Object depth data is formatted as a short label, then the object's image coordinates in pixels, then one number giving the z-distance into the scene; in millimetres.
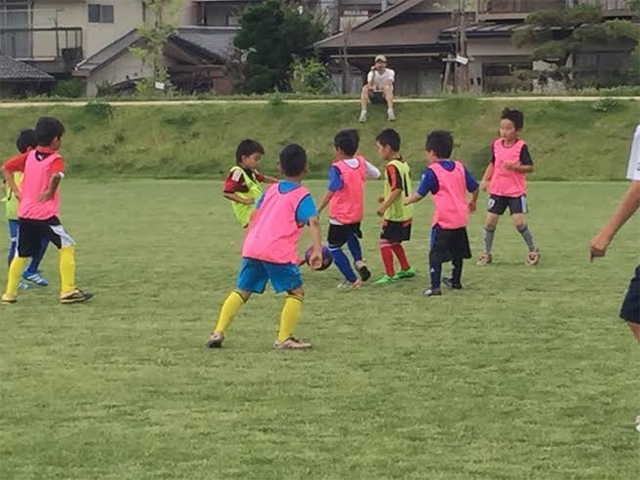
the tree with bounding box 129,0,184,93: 40312
